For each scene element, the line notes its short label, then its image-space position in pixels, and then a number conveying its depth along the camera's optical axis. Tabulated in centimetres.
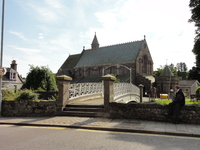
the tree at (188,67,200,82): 7019
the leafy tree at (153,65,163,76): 7681
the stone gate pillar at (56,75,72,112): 979
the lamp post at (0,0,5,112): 1063
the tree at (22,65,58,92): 2336
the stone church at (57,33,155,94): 4543
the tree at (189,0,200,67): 1920
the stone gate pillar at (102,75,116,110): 924
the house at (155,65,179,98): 4450
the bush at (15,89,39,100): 1027
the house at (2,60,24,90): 3840
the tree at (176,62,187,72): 12236
